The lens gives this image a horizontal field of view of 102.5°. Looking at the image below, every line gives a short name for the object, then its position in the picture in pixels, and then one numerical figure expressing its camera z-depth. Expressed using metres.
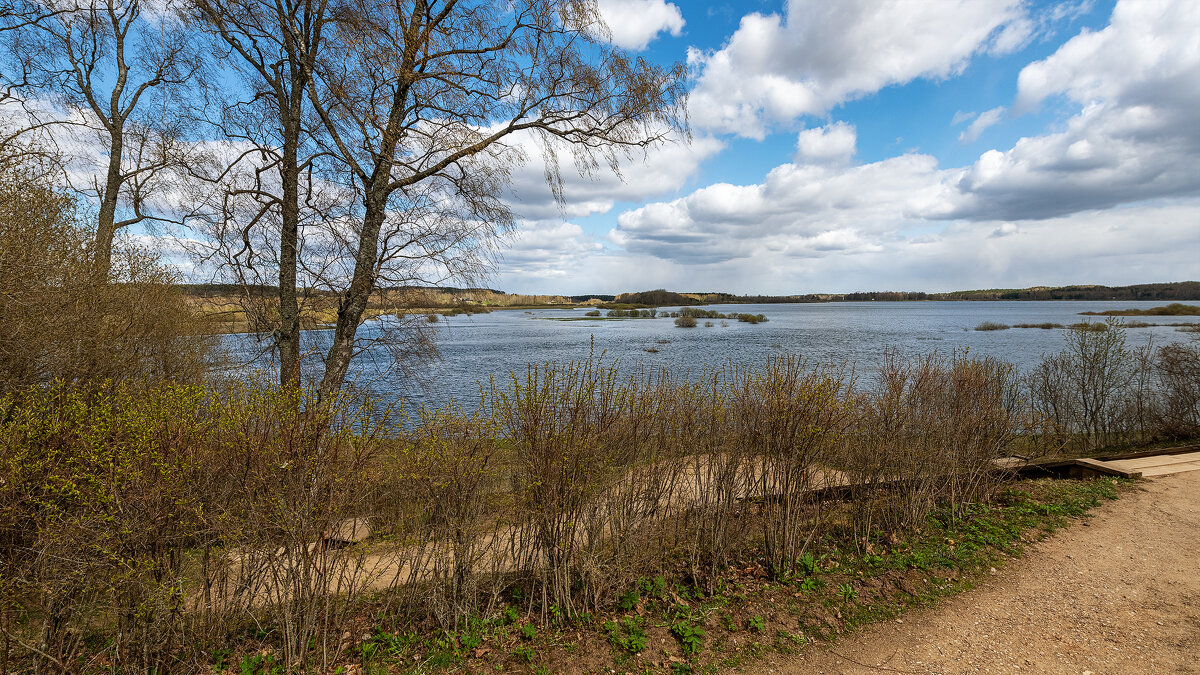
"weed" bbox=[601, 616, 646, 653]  4.53
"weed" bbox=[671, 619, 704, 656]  4.52
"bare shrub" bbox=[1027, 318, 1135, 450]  18.83
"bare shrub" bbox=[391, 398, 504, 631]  4.56
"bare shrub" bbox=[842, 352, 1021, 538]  6.83
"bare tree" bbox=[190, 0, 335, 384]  8.97
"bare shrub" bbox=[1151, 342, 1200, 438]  16.92
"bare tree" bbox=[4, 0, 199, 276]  11.35
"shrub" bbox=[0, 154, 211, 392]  5.51
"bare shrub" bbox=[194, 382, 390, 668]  4.02
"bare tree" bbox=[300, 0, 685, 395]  8.36
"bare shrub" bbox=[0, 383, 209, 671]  3.61
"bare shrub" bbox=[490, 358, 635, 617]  4.84
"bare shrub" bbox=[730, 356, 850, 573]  5.84
